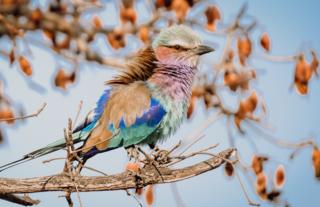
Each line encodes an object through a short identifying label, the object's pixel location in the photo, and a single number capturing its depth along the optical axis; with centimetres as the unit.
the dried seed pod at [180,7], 1104
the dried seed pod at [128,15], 1102
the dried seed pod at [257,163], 1081
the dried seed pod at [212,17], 1171
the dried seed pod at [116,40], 1109
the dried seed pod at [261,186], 1077
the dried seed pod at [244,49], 1149
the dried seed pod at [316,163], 1081
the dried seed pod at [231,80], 1125
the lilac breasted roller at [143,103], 1134
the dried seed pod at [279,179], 1080
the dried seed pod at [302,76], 1102
